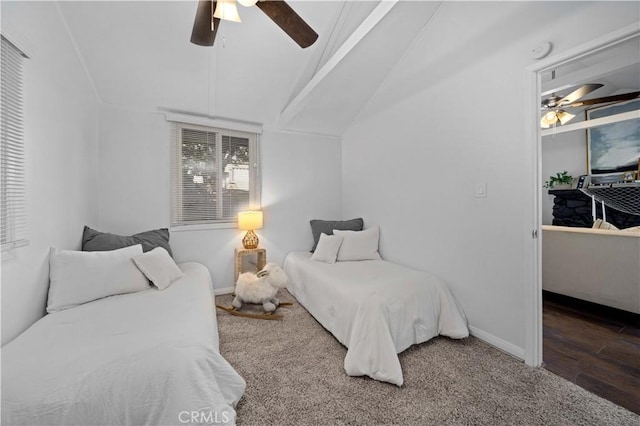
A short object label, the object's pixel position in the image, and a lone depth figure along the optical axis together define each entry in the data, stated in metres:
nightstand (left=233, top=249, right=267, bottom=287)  3.10
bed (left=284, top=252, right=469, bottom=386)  1.67
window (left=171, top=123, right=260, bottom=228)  3.03
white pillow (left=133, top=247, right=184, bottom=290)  1.97
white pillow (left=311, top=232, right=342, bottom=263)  2.90
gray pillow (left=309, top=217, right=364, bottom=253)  3.43
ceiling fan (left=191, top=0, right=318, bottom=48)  1.48
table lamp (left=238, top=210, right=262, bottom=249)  3.17
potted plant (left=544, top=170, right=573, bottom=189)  4.14
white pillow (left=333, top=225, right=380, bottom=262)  2.95
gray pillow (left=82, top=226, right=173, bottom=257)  2.18
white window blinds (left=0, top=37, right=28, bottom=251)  1.29
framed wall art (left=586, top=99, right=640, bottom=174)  3.56
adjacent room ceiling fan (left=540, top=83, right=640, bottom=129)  2.56
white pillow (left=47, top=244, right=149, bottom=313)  1.64
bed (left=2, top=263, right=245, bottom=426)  0.95
